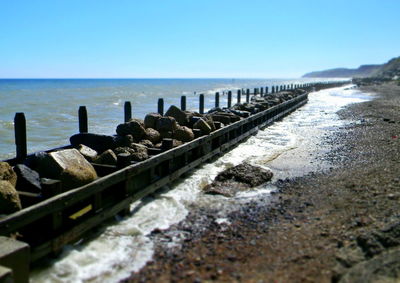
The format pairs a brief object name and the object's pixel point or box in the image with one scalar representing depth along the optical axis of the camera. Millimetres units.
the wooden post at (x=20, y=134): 7699
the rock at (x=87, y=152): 7227
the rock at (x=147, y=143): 8594
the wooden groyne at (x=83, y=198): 4121
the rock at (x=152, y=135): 9180
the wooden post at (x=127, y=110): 12022
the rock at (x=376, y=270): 3678
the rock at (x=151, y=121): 9930
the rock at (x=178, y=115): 11055
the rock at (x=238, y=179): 7326
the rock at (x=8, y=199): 4746
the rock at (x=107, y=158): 7117
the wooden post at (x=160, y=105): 13789
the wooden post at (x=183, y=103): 16578
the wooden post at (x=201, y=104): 18406
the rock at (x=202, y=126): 10258
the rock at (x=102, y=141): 8109
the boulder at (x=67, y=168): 5852
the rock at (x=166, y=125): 9570
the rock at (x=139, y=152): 7215
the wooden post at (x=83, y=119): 9898
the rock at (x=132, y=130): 8906
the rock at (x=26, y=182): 5648
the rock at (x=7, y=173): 5504
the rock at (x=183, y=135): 9492
